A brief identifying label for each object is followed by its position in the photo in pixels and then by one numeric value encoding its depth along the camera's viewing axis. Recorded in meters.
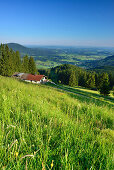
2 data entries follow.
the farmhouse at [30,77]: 56.34
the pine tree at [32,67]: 70.37
